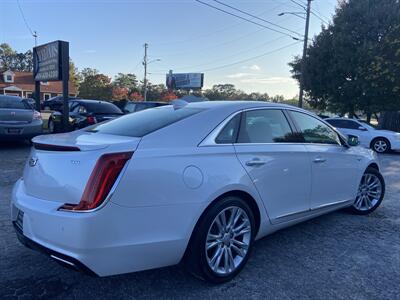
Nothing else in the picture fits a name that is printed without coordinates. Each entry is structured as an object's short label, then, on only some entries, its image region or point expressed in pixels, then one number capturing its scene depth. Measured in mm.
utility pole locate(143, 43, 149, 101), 54250
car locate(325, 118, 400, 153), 13711
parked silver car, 9212
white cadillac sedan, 2439
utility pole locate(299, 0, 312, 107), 23547
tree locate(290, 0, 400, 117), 20906
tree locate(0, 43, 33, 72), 93938
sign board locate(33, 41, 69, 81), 10550
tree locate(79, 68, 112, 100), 58500
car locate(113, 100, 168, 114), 14392
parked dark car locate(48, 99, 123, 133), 11000
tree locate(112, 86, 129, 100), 59094
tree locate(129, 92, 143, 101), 64875
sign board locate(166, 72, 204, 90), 58562
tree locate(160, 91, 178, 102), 63375
